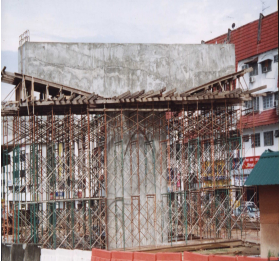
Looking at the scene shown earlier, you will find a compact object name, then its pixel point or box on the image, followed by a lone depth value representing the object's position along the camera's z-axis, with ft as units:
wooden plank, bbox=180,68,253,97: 89.30
